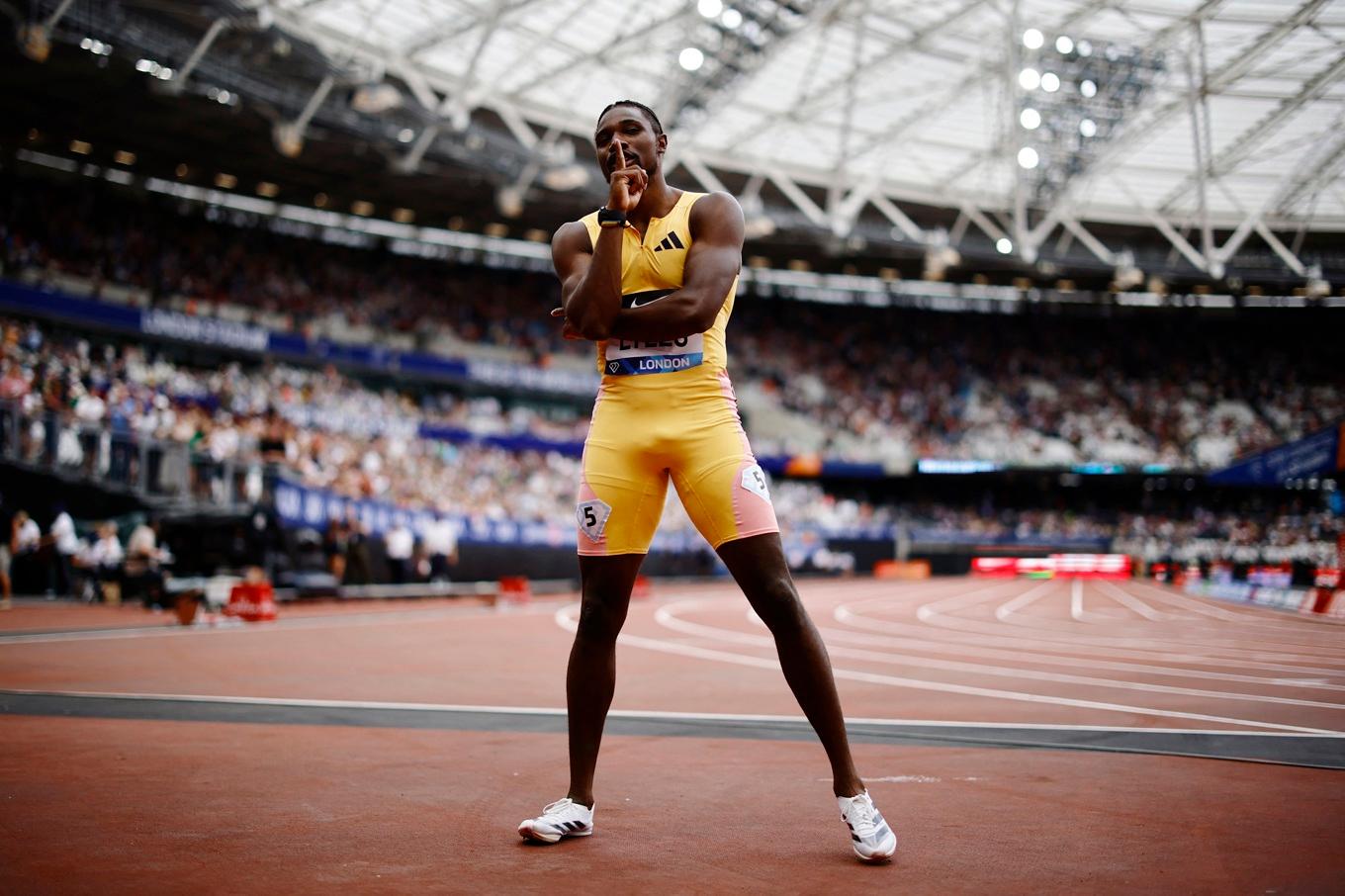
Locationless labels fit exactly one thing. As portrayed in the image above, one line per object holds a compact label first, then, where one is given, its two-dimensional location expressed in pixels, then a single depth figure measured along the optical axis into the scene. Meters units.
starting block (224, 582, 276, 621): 14.55
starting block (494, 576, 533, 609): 20.61
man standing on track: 3.53
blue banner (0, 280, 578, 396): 26.72
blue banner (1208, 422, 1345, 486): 30.31
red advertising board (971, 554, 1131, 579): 45.84
